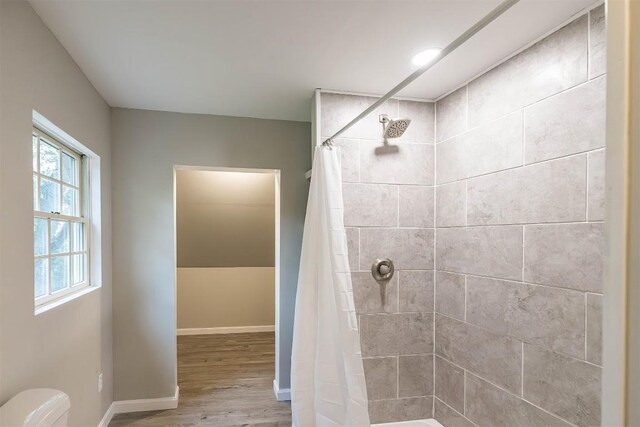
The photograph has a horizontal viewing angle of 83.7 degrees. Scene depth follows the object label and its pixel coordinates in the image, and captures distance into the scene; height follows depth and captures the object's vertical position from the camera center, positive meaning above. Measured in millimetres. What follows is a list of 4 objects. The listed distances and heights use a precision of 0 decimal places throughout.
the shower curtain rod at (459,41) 986 +558
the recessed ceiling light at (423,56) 1889 +830
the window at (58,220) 1783 -59
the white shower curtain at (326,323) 1926 -661
